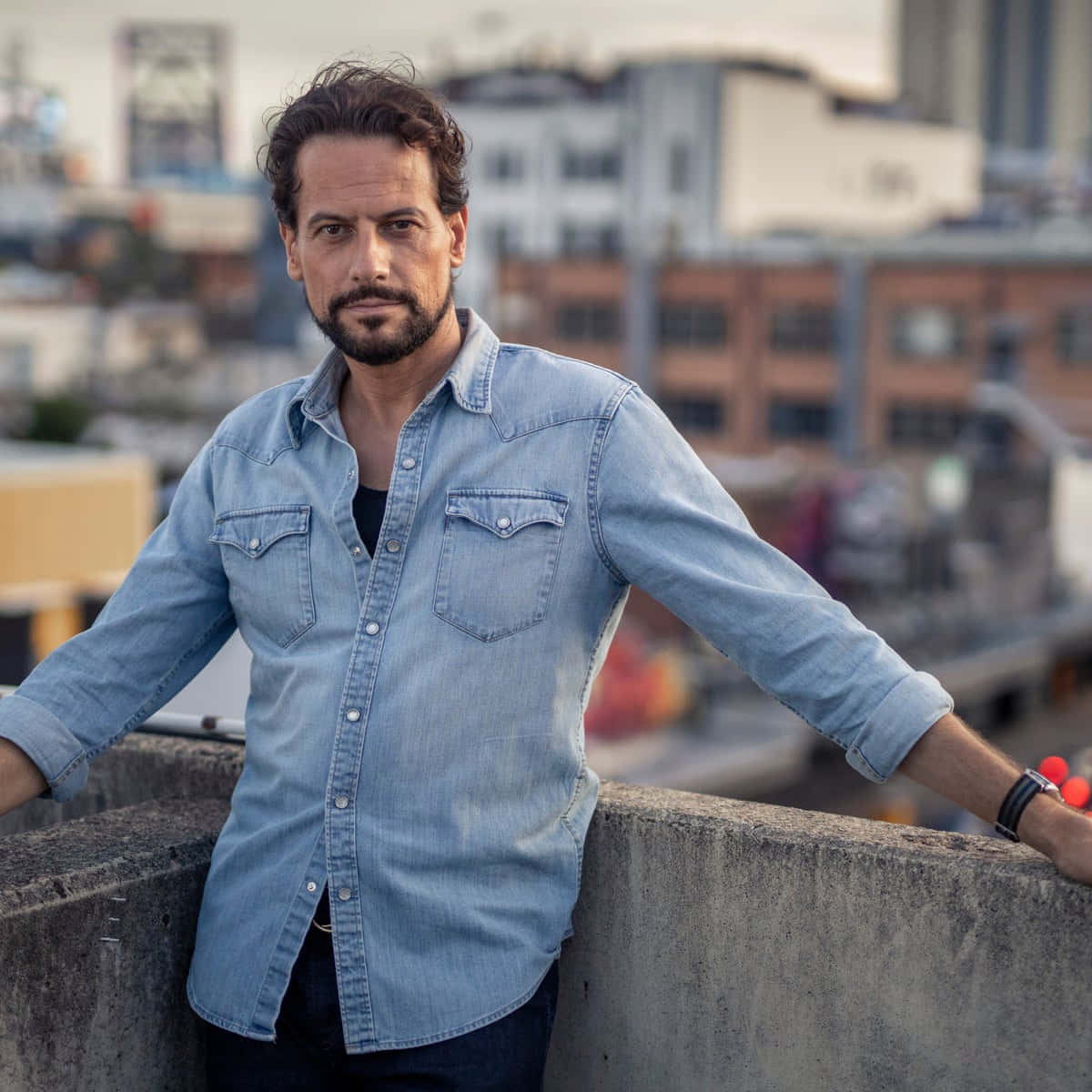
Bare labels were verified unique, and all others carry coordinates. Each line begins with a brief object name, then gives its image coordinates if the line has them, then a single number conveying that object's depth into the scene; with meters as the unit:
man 2.30
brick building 44.59
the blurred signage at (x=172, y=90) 121.88
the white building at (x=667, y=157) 59.38
